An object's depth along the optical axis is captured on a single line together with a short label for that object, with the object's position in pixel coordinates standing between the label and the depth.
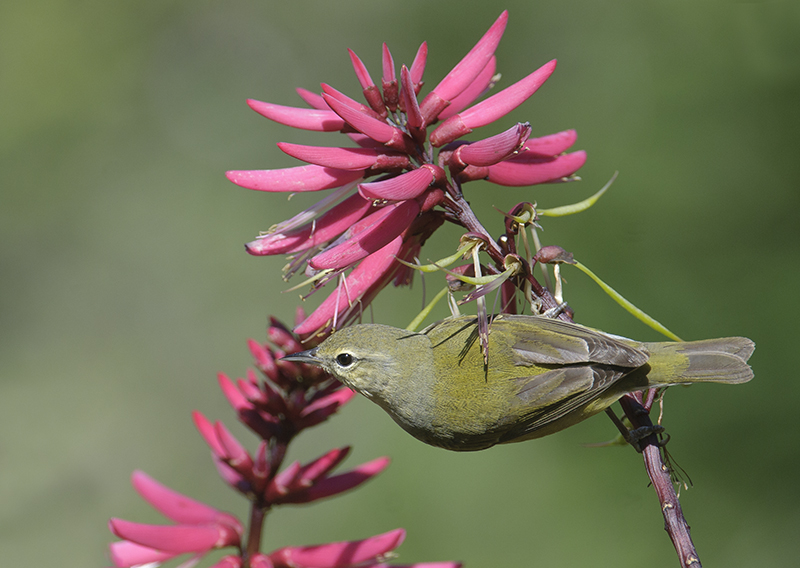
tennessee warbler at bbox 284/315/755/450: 4.80
